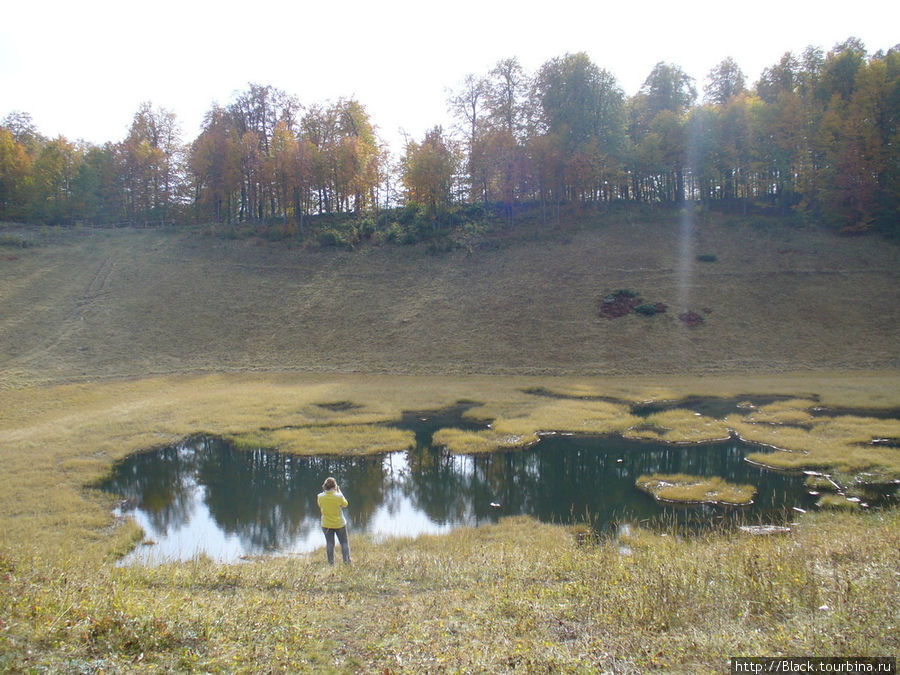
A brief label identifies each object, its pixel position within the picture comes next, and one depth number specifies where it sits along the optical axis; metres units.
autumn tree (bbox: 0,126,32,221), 64.25
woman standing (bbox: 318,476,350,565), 11.51
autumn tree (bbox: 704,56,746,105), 68.44
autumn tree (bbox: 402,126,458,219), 57.31
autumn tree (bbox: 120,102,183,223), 66.00
